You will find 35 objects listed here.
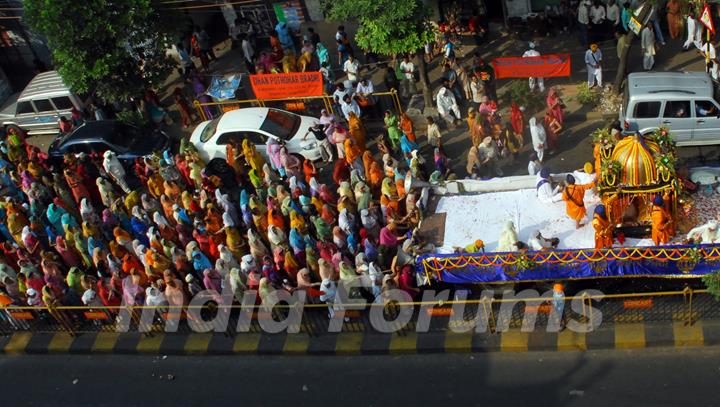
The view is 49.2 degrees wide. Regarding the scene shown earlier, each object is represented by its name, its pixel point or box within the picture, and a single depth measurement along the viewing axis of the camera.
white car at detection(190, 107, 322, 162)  18.47
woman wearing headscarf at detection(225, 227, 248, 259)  15.12
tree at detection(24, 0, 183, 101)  19.70
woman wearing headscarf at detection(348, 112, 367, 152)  17.86
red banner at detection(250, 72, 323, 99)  20.05
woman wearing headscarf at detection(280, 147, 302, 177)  17.25
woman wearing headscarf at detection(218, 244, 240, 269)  14.55
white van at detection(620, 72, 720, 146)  15.99
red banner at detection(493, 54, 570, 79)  18.86
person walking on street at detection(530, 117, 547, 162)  16.50
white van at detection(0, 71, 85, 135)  22.45
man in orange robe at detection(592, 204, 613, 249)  13.06
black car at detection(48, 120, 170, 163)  19.86
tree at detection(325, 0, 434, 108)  17.56
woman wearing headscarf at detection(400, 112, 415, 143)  17.77
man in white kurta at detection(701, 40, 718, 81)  18.45
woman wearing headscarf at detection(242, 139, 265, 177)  17.59
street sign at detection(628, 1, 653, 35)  17.89
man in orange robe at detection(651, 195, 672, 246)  12.78
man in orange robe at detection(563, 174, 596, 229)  13.67
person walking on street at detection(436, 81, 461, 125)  18.75
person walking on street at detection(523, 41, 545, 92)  19.25
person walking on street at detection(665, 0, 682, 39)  20.00
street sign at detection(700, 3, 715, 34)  17.80
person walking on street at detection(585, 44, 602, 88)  18.42
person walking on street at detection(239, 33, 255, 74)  23.12
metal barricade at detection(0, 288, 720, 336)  13.06
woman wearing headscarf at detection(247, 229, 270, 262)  14.65
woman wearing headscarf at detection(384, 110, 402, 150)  17.69
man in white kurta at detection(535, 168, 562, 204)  14.38
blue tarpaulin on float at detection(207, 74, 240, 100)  20.95
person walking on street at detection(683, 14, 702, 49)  19.38
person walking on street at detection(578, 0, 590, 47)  20.50
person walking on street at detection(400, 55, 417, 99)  20.38
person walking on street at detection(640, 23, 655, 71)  18.95
